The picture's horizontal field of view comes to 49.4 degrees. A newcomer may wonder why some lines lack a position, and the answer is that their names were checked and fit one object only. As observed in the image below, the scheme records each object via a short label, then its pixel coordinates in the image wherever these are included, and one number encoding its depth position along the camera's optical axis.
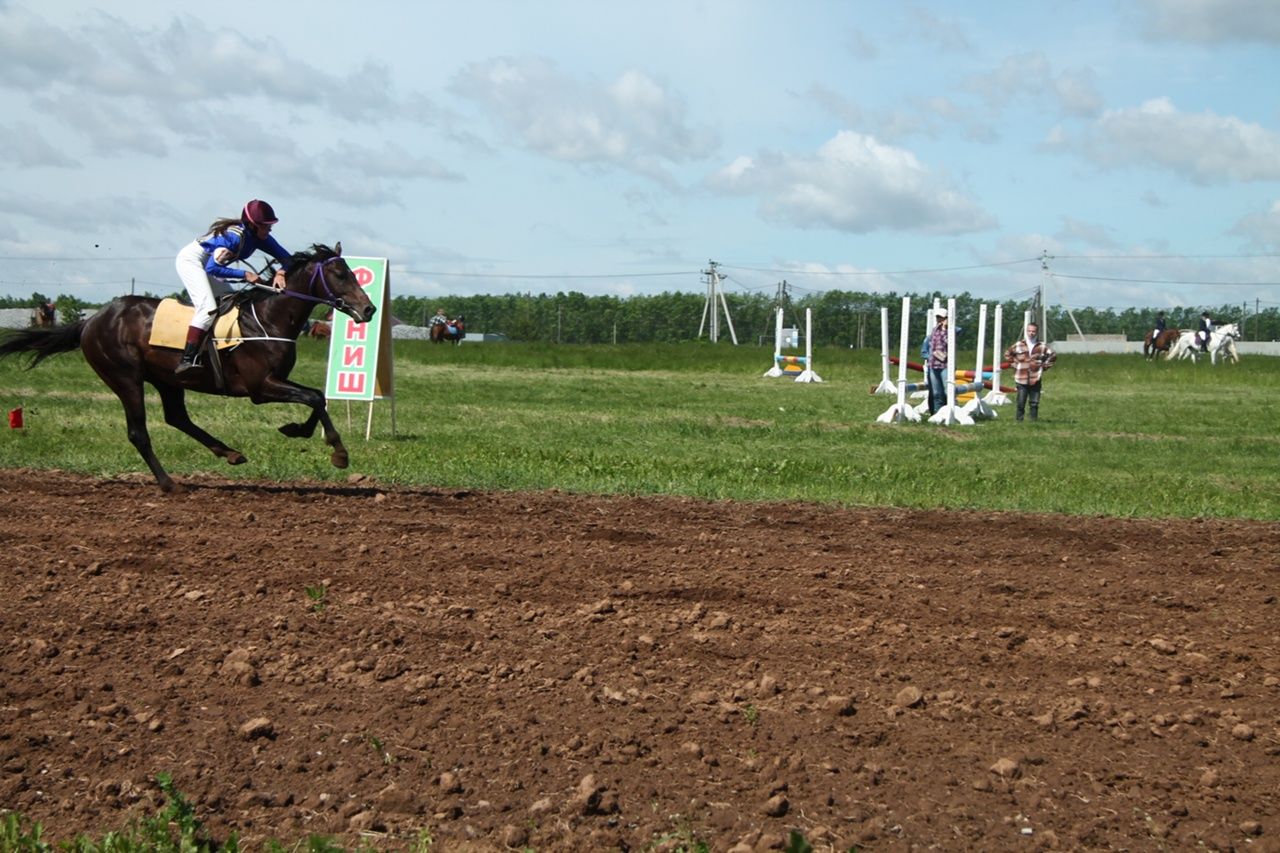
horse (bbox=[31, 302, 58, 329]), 49.66
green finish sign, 17.66
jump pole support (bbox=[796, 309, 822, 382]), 41.09
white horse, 55.09
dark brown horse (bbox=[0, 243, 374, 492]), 12.40
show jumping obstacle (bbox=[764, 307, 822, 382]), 41.16
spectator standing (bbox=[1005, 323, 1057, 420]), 25.67
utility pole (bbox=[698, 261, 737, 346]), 82.94
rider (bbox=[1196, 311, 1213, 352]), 57.38
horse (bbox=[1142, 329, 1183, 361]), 59.97
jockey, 12.19
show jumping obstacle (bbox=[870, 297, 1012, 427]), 24.27
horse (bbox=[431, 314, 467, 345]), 64.31
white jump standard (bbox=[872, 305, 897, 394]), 27.55
